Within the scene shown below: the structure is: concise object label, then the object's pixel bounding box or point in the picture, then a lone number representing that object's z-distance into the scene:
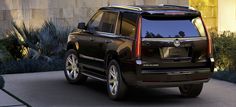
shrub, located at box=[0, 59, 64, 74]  14.04
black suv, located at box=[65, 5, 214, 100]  9.11
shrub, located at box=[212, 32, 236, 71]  13.48
